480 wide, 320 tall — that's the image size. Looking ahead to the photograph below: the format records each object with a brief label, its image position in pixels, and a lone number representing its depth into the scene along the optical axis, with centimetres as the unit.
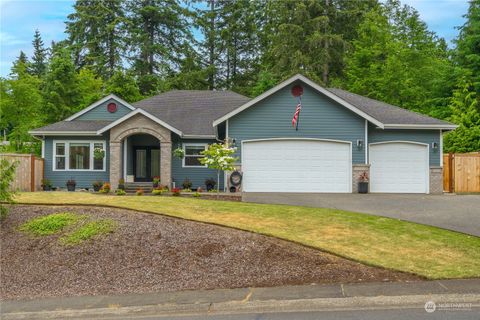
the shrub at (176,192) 1661
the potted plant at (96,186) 2042
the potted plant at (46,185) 2091
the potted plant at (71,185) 2108
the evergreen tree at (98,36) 4119
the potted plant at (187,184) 2103
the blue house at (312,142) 1866
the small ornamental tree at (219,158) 1631
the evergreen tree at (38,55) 6447
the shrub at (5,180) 1038
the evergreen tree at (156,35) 4116
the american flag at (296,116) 1823
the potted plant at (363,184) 1841
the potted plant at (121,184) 2000
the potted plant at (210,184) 2102
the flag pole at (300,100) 1889
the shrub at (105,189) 1879
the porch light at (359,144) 1877
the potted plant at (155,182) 2029
